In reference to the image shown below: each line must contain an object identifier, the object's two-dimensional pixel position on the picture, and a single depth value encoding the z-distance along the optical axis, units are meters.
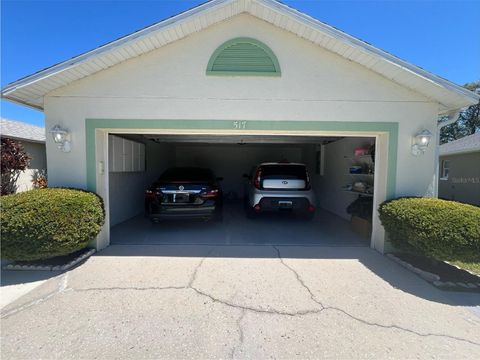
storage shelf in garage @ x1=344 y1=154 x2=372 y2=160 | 6.30
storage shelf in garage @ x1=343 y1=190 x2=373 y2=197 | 6.32
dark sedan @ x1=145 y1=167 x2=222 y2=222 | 5.93
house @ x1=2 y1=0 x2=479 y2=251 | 4.75
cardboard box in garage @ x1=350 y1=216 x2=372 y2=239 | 5.88
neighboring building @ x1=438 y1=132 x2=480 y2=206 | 11.94
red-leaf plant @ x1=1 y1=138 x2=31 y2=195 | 7.45
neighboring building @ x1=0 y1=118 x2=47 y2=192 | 8.42
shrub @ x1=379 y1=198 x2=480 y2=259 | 3.59
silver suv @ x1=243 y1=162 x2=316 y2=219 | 6.79
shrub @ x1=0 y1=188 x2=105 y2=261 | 3.63
